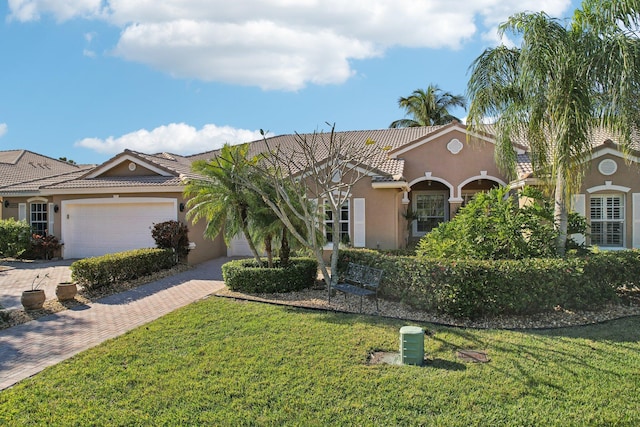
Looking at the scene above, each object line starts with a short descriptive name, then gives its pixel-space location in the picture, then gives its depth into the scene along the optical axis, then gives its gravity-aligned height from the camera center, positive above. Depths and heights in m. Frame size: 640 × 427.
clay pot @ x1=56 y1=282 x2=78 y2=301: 10.84 -1.72
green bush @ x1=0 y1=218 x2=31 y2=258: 19.05 -0.84
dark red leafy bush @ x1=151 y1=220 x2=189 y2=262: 15.88 -0.63
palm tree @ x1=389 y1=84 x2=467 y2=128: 41.03 +10.15
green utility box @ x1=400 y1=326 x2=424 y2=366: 6.74 -1.93
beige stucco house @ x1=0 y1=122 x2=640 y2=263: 15.85 +0.86
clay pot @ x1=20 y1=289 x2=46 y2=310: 10.03 -1.77
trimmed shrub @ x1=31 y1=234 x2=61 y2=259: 18.86 -1.09
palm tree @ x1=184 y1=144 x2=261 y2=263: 12.16 +0.61
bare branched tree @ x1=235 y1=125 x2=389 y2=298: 10.80 +0.37
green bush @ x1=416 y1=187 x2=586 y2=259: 10.54 -0.39
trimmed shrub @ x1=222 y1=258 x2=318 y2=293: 11.50 -1.54
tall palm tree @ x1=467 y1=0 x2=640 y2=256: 9.81 +2.99
